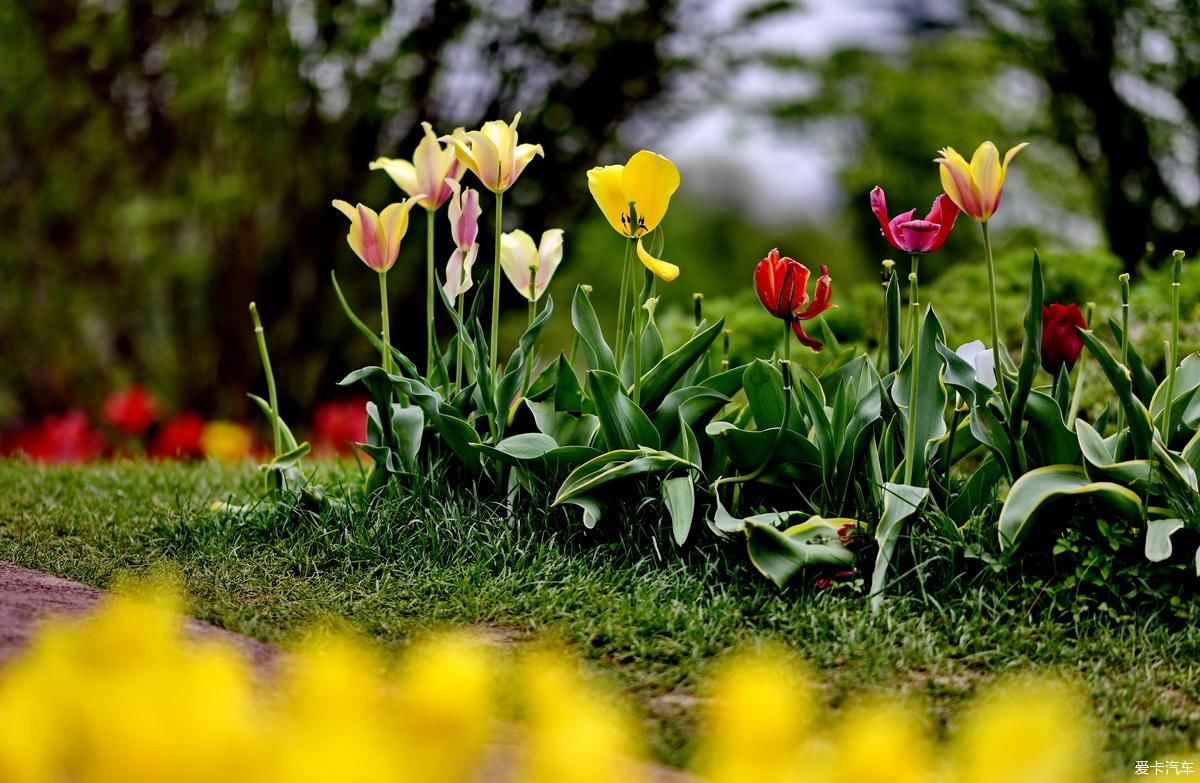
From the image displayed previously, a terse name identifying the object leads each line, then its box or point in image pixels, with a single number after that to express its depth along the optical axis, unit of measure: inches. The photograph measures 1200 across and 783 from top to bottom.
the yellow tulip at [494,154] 261.7
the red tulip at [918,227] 236.1
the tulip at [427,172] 274.5
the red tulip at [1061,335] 244.2
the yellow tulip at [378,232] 274.7
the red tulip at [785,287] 252.7
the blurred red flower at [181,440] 512.7
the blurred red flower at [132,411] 514.0
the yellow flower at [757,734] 94.2
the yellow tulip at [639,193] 244.7
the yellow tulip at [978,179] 223.0
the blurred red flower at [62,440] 526.9
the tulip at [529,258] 282.5
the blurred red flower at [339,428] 507.2
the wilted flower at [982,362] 261.0
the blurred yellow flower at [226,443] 495.5
